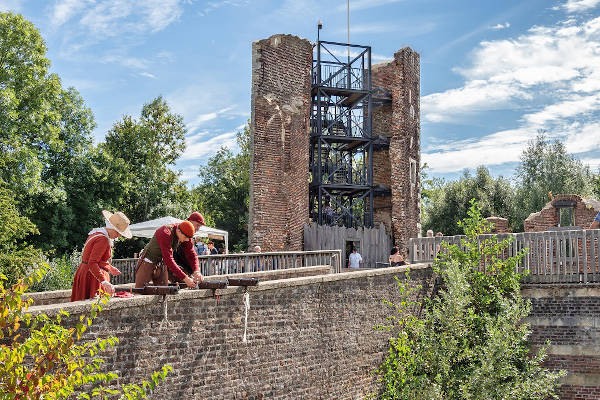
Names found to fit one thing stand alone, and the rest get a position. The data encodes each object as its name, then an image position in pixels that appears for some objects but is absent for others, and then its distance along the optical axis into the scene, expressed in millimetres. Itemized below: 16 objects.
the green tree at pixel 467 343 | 13547
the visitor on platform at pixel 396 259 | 17531
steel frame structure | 27156
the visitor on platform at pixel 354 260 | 20797
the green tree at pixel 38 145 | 30312
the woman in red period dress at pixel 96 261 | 7762
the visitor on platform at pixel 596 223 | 14914
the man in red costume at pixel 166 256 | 8484
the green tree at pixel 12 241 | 25203
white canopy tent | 19891
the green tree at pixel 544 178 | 46594
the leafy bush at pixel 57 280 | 23984
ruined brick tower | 23422
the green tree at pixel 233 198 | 46531
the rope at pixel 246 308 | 9500
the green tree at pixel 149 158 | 37562
